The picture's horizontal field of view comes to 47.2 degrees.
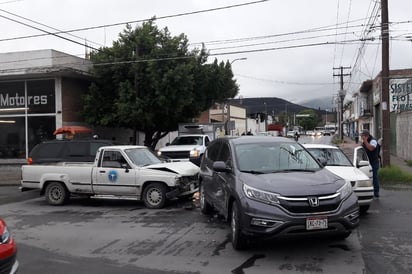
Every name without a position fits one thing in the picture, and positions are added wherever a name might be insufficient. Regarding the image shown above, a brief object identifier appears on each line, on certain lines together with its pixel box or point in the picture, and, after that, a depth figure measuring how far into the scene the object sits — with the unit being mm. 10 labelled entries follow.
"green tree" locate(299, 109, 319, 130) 156250
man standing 12359
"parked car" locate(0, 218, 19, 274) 4750
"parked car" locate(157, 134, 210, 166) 19578
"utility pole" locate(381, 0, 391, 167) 17422
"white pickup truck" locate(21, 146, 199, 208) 11758
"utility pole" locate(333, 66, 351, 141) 67538
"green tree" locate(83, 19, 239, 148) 23016
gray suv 6570
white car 9633
